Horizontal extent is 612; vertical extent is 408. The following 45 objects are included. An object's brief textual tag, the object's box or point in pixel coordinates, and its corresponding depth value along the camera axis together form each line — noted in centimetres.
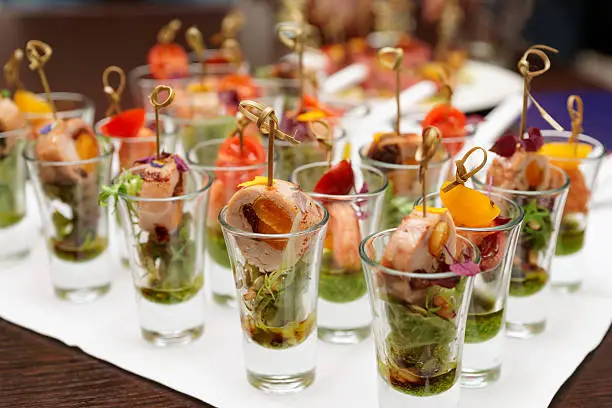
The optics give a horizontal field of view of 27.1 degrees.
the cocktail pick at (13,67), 75
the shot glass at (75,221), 69
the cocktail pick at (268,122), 57
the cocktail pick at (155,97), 61
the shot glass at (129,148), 73
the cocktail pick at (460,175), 57
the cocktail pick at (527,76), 63
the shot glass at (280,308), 59
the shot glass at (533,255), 64
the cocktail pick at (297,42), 71
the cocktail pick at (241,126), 68
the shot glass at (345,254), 64
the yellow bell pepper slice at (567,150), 70
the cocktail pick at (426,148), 54
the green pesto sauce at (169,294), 66
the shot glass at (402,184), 68
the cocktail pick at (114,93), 69
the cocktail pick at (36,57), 69
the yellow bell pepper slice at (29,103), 81
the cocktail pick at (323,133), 67
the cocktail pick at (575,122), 68
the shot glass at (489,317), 61
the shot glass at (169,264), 64
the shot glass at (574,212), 69
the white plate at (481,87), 102
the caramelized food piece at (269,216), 58
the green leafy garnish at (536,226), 64
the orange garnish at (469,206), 59
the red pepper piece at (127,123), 73
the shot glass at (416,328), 55
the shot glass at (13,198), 74
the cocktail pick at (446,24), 110
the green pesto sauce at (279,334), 61
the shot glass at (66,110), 80
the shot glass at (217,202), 68
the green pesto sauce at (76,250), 71
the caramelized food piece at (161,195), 64
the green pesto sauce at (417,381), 57
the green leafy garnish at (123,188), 64
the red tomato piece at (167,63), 97
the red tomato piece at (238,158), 68
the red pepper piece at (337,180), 64
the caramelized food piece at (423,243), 55
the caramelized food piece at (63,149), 69
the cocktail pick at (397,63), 67
